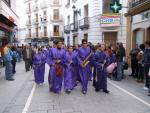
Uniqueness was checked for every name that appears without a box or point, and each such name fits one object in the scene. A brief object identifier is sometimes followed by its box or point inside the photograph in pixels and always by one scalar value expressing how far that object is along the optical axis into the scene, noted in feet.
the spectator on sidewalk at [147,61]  15.98
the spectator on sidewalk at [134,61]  21.20
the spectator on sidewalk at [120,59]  19.80
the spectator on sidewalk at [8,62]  20.38
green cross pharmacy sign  25.96
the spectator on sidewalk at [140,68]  18.79
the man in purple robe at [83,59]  15.06
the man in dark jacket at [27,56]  28.45
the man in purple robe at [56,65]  14.94
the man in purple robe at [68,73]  15.20
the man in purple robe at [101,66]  15.03
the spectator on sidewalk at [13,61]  25.17
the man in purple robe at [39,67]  18.38
